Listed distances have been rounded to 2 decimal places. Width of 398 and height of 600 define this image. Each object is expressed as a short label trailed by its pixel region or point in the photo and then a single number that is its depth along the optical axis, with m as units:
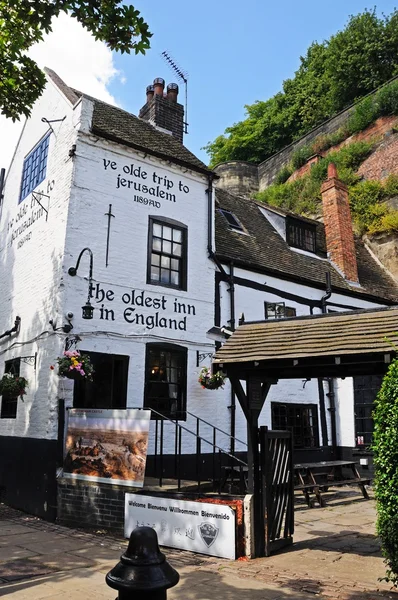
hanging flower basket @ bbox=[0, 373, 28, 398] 10.02
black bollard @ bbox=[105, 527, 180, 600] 1.90
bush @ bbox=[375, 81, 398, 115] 25.80
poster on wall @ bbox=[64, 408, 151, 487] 7.80
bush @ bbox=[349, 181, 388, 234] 21.61
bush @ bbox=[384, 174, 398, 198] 21.91
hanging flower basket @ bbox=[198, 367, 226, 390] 10.84
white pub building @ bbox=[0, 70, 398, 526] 10.05
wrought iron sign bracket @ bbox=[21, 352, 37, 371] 10.49
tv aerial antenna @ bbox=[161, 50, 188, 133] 20.08
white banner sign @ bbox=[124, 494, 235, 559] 6.48
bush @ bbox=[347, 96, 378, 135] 26.95
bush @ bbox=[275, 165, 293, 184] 30.88
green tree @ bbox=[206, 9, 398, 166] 32.34
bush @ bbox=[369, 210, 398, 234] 20.48
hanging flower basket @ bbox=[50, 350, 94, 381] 9.00
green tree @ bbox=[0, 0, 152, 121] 6.12
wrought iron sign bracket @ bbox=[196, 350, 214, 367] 11.58
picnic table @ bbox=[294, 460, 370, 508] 10.09
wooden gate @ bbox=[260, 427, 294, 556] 6.71
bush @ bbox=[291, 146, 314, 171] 30.17
